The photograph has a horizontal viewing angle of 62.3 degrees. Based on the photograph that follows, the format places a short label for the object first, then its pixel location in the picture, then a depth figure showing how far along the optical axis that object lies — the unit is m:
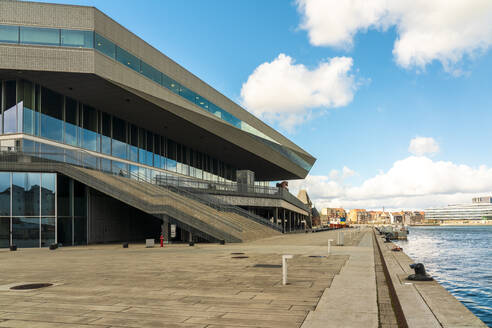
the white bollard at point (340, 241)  27.04
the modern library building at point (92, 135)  29.55
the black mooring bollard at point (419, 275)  10.69
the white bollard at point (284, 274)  10.82
